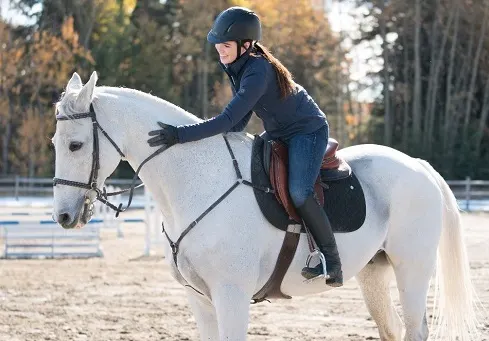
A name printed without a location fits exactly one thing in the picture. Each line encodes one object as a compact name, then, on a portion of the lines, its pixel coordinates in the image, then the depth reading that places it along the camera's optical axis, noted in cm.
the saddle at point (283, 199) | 973
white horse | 909
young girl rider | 933
